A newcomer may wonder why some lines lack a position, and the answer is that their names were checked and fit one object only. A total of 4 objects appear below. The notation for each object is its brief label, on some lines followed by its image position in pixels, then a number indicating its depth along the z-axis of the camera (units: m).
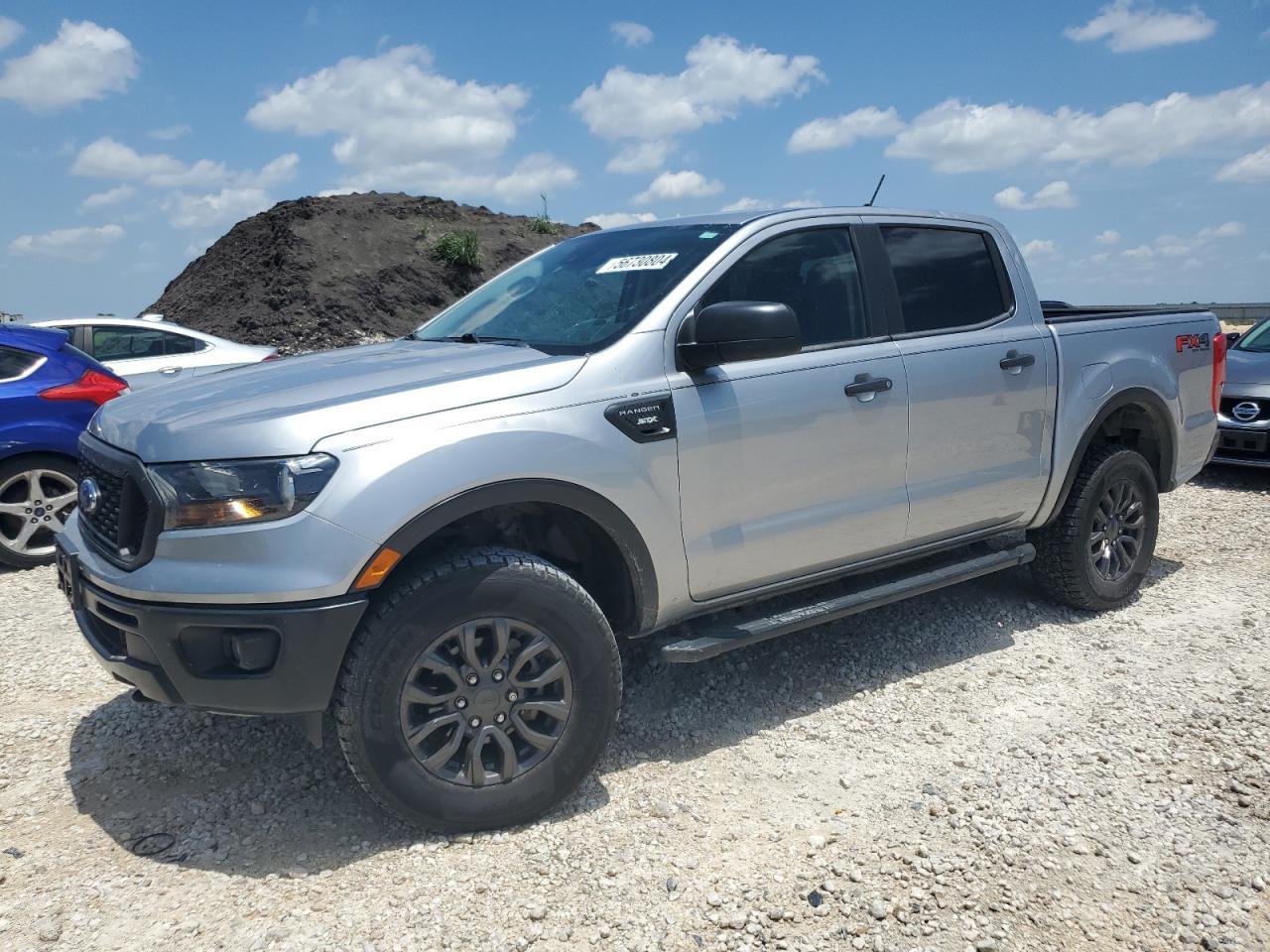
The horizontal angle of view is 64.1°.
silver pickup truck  2.86
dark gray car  8.44
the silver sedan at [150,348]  8.68
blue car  6.19
